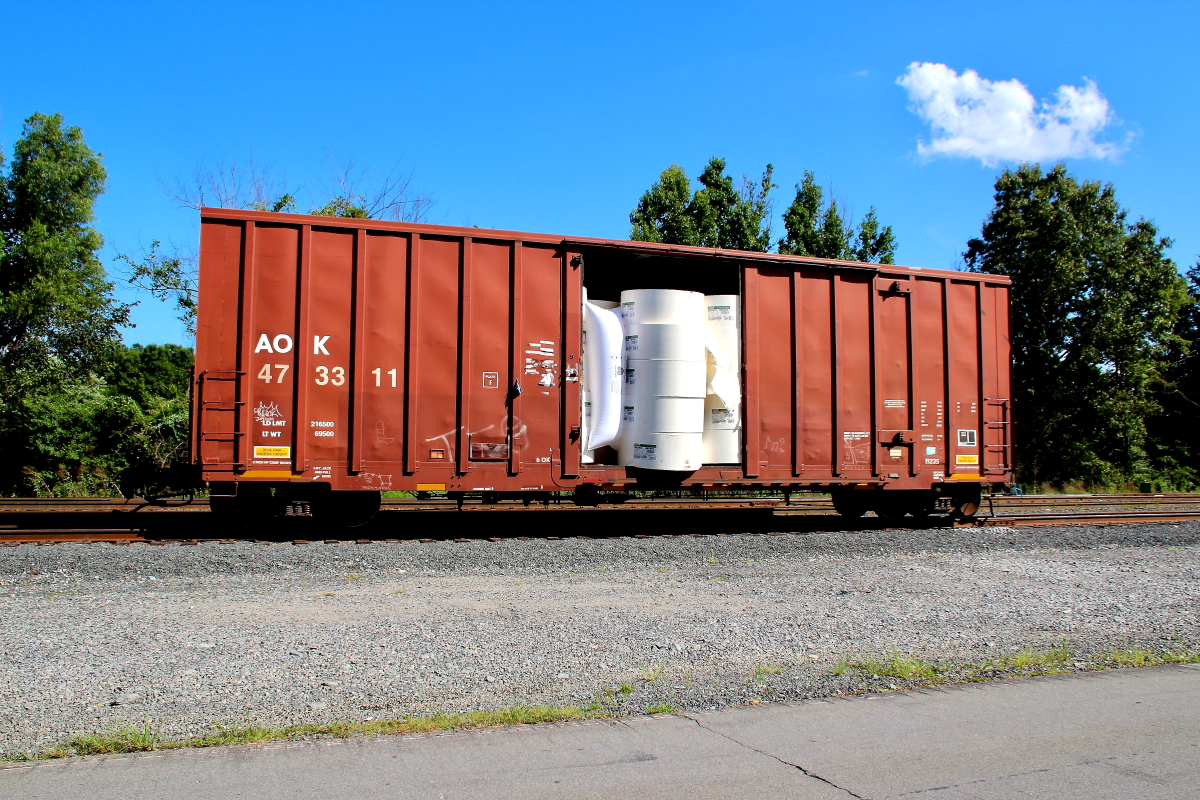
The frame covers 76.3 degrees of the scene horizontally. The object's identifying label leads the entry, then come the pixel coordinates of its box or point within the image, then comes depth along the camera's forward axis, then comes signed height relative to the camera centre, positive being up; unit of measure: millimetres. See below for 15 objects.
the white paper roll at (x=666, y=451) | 10609 -55
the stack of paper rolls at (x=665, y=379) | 10625 +952
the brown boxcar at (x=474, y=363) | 9859 +1166
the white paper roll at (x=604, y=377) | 10820 +991
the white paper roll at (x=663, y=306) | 10656 +1972
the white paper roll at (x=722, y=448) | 11266 -5
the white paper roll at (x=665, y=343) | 10633 +1454
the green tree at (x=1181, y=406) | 29078 +1859
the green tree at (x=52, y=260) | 22391 +5746
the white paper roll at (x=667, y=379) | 10609 +948
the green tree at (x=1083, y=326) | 24016 +3938
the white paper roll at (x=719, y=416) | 11266 +467
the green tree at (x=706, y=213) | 25906 +8110
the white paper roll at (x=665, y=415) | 10625 +450
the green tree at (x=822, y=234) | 25688 +7250
